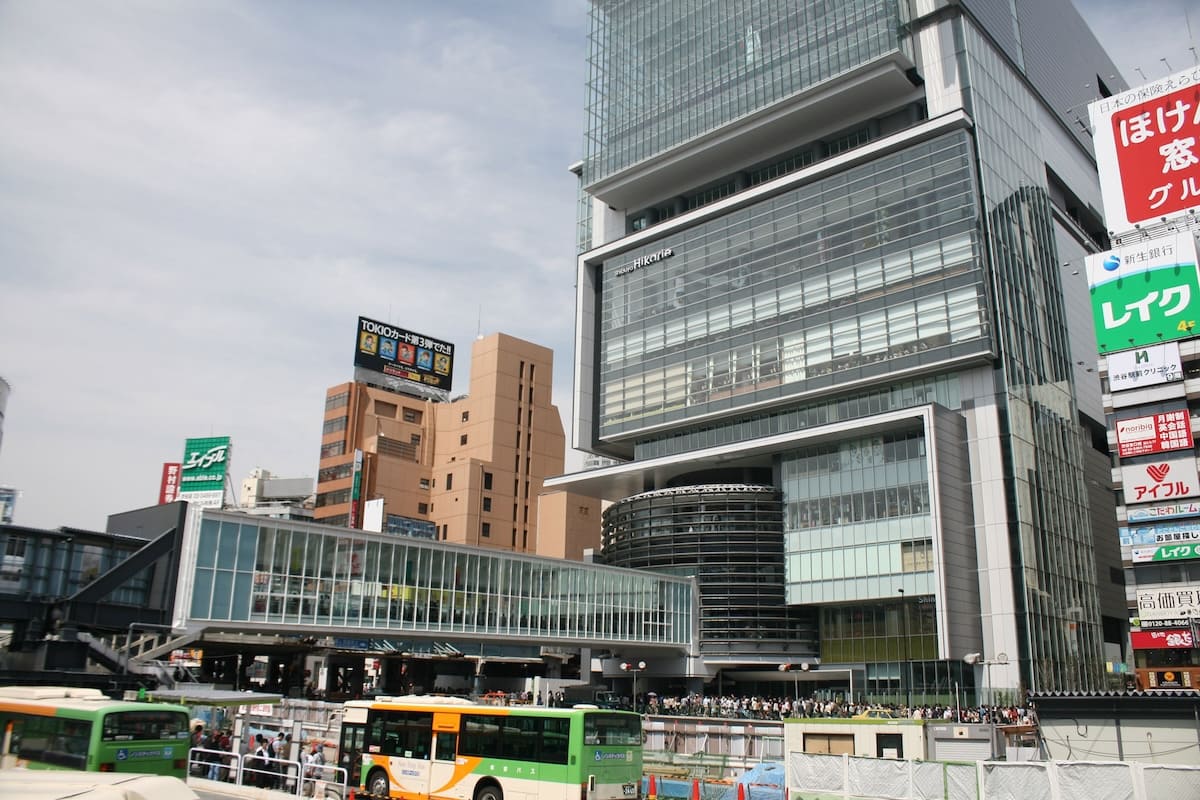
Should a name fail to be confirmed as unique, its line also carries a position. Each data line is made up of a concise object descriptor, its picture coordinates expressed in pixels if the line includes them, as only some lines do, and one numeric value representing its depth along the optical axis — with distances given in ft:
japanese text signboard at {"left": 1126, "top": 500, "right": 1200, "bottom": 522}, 192.85
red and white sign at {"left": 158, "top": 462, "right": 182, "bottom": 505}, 444.96
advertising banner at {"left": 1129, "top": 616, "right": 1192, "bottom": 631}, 190.60
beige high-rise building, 370.12
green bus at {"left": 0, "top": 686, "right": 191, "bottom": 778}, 68.28
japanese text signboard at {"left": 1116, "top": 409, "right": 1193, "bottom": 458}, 197.47
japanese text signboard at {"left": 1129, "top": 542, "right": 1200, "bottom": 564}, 191.31
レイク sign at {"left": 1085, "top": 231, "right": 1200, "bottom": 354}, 197.47
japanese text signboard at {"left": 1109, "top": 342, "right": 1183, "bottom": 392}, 199.52
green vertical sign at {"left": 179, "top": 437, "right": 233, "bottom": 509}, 422.82
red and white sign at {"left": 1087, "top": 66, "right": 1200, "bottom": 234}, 205.26
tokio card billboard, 400.47
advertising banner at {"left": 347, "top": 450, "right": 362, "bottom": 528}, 368.48
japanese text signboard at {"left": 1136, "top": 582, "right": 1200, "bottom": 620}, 189.47
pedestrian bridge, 140.56
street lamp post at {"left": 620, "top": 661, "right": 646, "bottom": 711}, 251.66
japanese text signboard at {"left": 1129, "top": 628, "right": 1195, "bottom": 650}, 188.34
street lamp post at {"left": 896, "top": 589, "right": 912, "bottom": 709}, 218.59
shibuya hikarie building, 221.87
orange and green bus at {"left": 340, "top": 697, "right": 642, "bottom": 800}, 81.61
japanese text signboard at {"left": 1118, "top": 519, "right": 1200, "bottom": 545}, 192.54
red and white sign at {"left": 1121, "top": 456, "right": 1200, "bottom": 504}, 194.12
